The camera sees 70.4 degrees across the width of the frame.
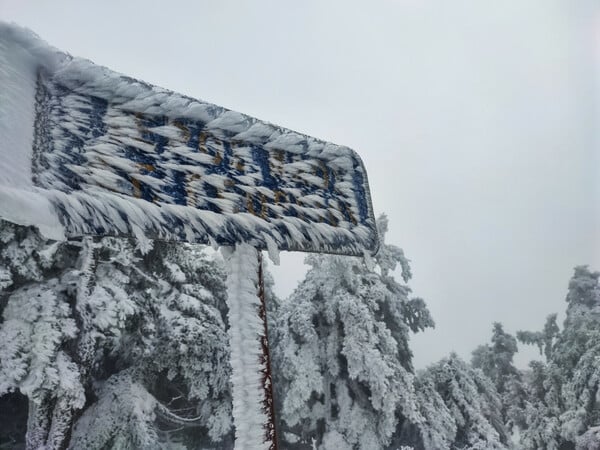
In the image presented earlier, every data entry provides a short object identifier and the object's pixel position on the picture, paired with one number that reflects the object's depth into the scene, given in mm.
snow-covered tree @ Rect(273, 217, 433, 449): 8102
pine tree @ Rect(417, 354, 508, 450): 8242
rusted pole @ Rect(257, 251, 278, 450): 700
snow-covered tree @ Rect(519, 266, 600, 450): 9305
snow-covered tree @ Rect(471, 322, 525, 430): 11883
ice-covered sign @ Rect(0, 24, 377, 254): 560
